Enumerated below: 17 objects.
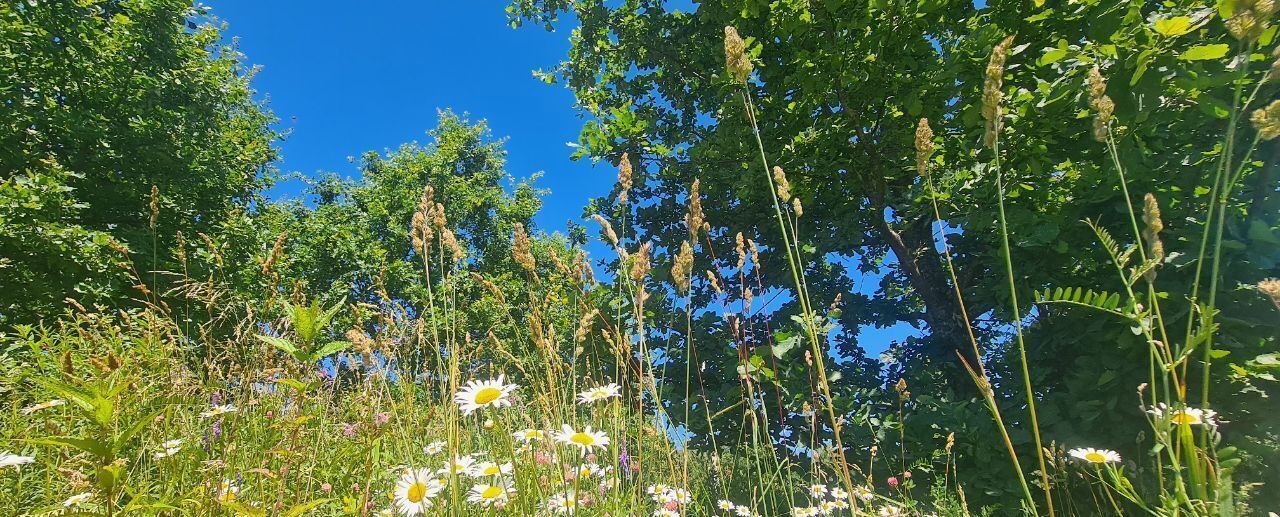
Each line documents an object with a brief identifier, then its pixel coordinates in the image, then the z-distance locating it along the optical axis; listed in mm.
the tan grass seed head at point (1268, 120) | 314
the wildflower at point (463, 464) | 520
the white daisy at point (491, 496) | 536
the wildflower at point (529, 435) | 526
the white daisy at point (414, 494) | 491
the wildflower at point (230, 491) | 475
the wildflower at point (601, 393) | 532
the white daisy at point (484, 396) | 468
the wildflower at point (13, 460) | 372
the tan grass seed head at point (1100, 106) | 356
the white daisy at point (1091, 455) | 589
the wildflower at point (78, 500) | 494
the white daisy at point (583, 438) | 486
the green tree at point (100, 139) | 6113
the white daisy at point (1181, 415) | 299
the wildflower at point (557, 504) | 541
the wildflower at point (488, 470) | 590
